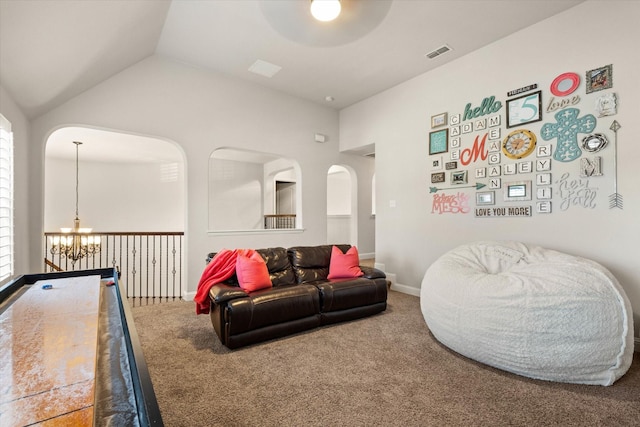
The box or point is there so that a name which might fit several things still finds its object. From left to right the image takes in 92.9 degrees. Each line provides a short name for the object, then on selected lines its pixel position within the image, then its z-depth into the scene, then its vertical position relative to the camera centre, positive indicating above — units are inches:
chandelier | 191.9 -15.4
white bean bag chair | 80.3 -29.6
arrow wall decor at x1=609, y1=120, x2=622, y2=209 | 113.3 +14.9
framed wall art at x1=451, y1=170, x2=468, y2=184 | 159.5 +20.6
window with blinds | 96.4 +6.5
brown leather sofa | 106.2 -32.2
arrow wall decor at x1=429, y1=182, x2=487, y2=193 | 153.6 +15.2
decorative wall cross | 121.0 +34.8
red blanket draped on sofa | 119.6 -22.7
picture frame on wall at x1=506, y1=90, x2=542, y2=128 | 134.2 +48.1
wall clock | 136.0 +32.9
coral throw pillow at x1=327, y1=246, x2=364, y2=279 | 145.9 -23.9
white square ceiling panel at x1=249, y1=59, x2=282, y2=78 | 170.4 +86.2
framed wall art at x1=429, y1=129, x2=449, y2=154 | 167.6 +41.9
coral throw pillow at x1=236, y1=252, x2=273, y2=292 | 120.5 -22.7
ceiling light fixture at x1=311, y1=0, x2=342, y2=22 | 106.7 +74.8
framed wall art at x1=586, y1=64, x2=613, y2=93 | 115.4 +52.7
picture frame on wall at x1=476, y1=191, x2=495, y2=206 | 149.2 +8.7
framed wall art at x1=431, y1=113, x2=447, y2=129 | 168.2 +53.7
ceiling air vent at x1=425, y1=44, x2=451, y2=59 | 152.5 +84.4
